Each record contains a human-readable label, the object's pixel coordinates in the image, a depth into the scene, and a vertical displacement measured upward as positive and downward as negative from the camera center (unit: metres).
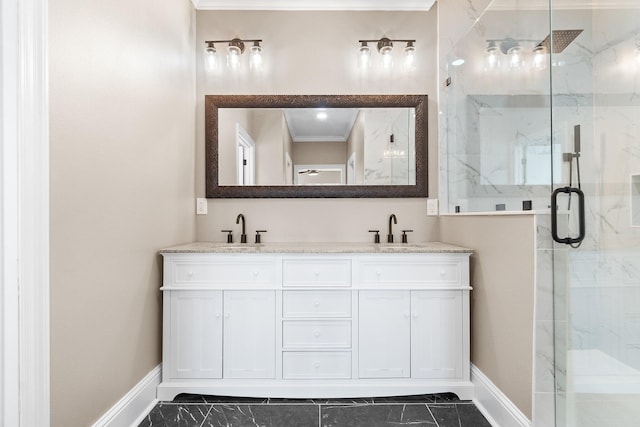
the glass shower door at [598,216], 1.37 -0.02
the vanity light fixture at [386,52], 2.51 +1.18
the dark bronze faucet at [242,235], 2.51 -0.16
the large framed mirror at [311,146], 2.54 +0.49
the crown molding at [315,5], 2.52 +1.53
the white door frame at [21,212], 1.11 +0.00
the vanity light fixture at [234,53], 2.50 +1.17
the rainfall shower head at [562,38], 1.49 +0.76
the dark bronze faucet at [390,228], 2.49 -0.12
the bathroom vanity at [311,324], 2.00 -0.65
